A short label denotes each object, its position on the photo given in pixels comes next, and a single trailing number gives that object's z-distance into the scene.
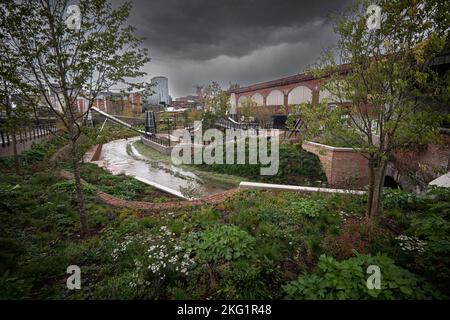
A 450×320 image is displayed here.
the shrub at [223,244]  3.23
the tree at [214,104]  18.88
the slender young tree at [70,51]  3.55
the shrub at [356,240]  3.37
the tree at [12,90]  3.42
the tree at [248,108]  25.02
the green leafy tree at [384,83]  3.22
